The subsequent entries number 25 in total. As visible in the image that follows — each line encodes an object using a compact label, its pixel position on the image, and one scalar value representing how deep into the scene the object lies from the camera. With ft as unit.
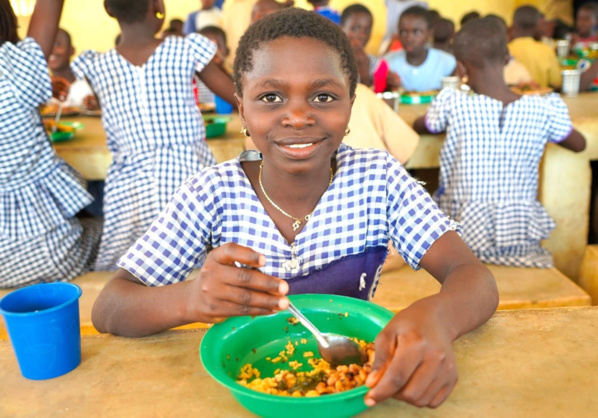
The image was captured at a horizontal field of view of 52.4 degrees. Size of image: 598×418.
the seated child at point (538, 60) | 14.15
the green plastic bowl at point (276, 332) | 3.20
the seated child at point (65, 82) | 11.27
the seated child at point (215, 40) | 13.28
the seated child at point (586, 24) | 20.93
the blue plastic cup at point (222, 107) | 10.86
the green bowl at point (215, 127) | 9.00
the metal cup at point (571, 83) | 11.79
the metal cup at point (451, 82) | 10.86
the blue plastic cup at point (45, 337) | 3.25
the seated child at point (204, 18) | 20.15
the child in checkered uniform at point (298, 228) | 3.05
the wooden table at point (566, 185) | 8.91
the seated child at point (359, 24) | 14.66
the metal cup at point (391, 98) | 9.65
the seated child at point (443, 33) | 16.33
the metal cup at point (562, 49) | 16.72
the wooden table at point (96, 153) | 8.72
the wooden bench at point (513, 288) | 6.65
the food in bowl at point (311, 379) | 2.98
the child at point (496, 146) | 8.02
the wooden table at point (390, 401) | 2.93
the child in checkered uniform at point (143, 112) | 7.71
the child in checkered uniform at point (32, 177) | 7.22
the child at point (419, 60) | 14.03
